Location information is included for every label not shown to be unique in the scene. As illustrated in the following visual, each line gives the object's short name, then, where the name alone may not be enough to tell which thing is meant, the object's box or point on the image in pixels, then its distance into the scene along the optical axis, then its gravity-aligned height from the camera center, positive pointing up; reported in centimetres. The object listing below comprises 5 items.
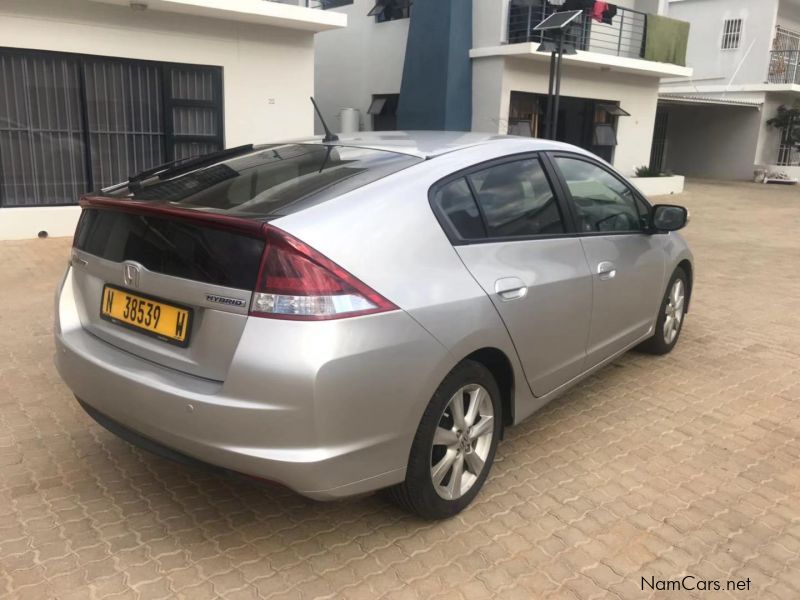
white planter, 1795 -131
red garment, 1514 +269
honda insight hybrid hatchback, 230 -69
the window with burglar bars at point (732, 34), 2516 +380
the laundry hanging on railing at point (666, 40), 1692 +240
